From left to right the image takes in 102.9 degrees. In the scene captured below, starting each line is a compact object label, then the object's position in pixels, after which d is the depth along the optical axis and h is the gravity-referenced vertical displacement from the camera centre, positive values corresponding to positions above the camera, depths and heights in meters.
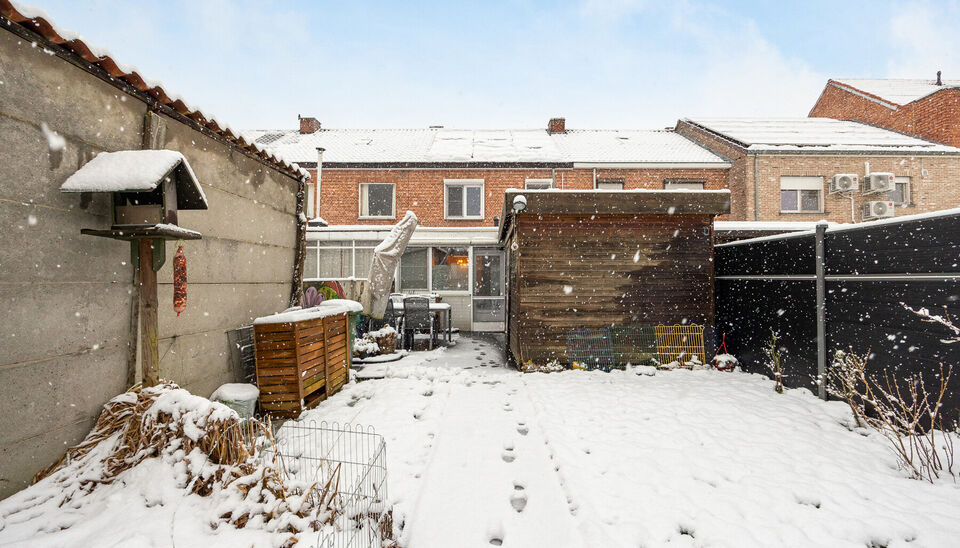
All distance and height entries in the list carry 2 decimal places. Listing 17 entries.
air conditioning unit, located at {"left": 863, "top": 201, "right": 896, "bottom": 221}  12.60 +2.19
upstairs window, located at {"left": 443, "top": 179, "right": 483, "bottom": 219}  13.81 +2.76
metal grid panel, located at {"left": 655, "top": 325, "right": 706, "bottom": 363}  6.90 -1.22
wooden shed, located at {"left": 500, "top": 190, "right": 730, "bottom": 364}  7.04 +0.07
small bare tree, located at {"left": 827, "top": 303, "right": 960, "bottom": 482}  3.26 -1.41
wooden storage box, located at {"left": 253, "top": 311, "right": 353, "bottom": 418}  4.55 -1.07
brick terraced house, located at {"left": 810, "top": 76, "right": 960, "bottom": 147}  13.80 +6.91
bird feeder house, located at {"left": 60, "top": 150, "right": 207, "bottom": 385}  2.74 +0.62
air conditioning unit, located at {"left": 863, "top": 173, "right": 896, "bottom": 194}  12.54 +3.06
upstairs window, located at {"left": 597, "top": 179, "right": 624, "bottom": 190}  13.86 +3.35
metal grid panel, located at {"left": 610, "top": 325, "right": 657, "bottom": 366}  6.96 -1.25
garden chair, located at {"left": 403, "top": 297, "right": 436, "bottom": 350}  8.75 -0.87
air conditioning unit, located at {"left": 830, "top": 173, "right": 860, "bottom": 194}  12.76 +3.12
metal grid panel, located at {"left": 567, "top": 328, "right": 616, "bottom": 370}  6.97 -1.32
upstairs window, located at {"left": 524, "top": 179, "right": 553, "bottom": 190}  13.78 +3.34
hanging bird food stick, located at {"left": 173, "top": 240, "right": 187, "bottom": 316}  3.73 -0.05
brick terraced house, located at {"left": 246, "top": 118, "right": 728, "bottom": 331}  12.26 +3.23
